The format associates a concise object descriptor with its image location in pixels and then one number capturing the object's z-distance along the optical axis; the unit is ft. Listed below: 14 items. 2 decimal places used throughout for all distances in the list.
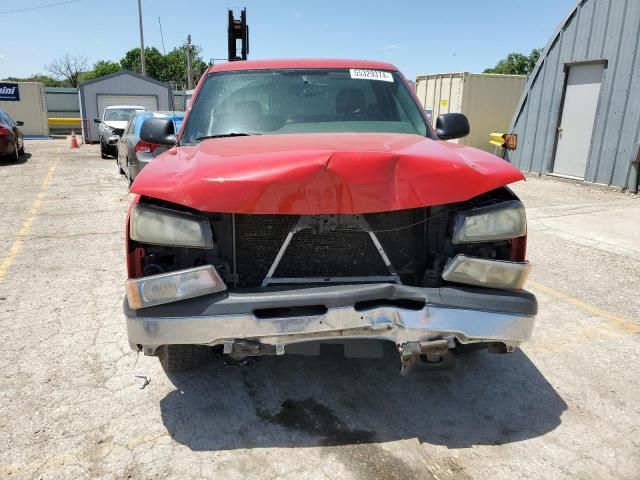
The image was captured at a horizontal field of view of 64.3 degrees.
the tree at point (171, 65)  187.01
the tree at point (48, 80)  197.36
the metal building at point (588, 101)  34.37
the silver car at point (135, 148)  29.40
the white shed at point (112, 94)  75.61
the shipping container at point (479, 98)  56.80
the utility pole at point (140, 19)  109.62
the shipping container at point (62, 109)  88.33
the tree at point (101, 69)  198.16
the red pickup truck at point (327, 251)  7.48
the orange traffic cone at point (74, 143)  68.73
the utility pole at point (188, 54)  111.36
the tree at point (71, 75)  187.78
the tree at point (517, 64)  175.37
